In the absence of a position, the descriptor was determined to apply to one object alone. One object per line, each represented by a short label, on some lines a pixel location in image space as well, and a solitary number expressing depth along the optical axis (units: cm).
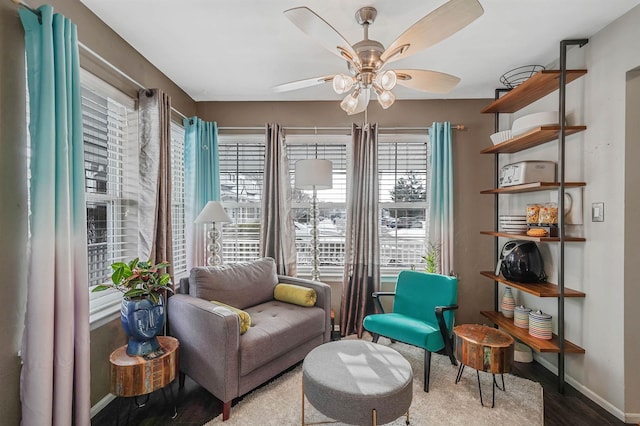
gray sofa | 192
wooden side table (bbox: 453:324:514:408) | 204
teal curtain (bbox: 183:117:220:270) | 313
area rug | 192
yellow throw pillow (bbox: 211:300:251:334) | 208
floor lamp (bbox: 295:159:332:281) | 288
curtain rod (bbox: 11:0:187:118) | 147
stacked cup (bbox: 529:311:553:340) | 238
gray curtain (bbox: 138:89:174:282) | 236
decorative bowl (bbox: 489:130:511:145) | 274
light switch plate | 209
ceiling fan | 129
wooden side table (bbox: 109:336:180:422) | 170
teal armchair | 229
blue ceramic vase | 178
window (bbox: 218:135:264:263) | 357
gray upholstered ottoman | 153
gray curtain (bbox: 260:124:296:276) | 328
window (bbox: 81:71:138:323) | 207
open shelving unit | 222
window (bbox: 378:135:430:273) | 351
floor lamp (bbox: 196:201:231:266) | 282
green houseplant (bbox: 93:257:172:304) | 179
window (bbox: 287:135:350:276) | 354
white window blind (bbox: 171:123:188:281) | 316
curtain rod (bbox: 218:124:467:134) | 337
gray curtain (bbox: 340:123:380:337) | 324
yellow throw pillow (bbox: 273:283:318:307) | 271
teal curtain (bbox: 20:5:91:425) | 145
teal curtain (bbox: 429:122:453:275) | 321
